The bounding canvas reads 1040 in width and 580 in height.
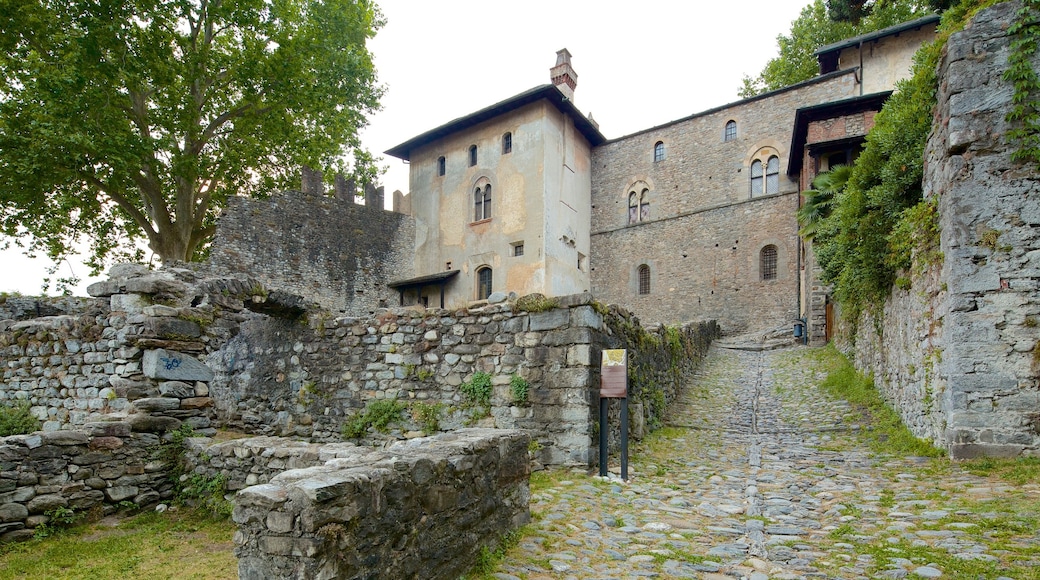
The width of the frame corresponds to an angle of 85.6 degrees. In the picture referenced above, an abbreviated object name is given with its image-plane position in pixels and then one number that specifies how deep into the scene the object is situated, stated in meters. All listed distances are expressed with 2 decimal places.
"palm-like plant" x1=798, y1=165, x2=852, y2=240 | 16.47
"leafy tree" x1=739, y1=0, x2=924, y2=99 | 31.41
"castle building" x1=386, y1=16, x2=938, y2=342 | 25.06
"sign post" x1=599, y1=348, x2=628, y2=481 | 6.64
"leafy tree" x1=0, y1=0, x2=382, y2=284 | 17.31
